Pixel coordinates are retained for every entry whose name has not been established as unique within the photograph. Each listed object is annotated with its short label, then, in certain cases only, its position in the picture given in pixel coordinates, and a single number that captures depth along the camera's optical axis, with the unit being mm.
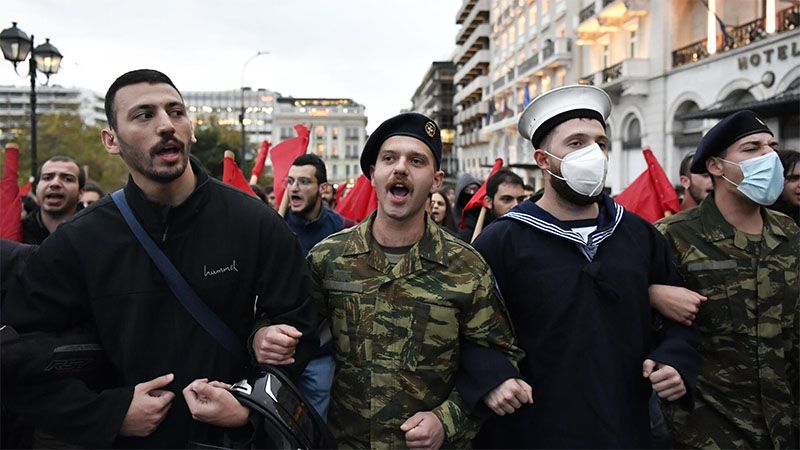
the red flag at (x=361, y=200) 7500
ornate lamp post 10031
